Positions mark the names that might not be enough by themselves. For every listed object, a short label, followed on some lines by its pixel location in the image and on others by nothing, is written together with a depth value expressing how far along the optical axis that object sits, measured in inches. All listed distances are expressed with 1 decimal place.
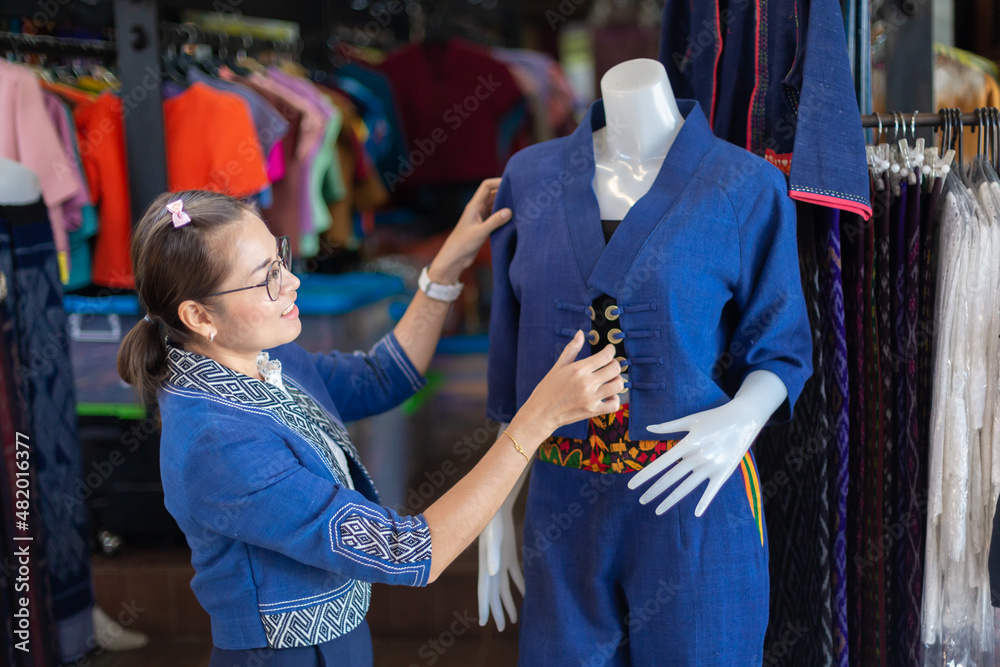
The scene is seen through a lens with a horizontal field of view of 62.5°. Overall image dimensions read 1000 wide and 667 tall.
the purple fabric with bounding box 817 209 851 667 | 63.7
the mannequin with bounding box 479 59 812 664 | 49.6
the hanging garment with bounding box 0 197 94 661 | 82.4
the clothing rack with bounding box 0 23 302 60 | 107.0
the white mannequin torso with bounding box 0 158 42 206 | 79.0
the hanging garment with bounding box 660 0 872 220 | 57.7
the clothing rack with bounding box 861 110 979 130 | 63.7
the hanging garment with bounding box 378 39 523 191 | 163.5
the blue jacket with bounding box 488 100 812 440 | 52.7
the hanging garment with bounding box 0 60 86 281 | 100.4
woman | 48.1
